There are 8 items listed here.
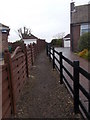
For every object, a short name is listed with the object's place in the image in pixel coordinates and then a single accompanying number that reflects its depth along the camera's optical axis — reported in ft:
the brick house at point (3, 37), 29.61
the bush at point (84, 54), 23.42
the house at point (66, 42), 62.70
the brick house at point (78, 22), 38.62
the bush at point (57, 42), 67.29
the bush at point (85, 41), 28.09
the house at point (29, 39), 73.57
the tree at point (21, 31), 105.00
